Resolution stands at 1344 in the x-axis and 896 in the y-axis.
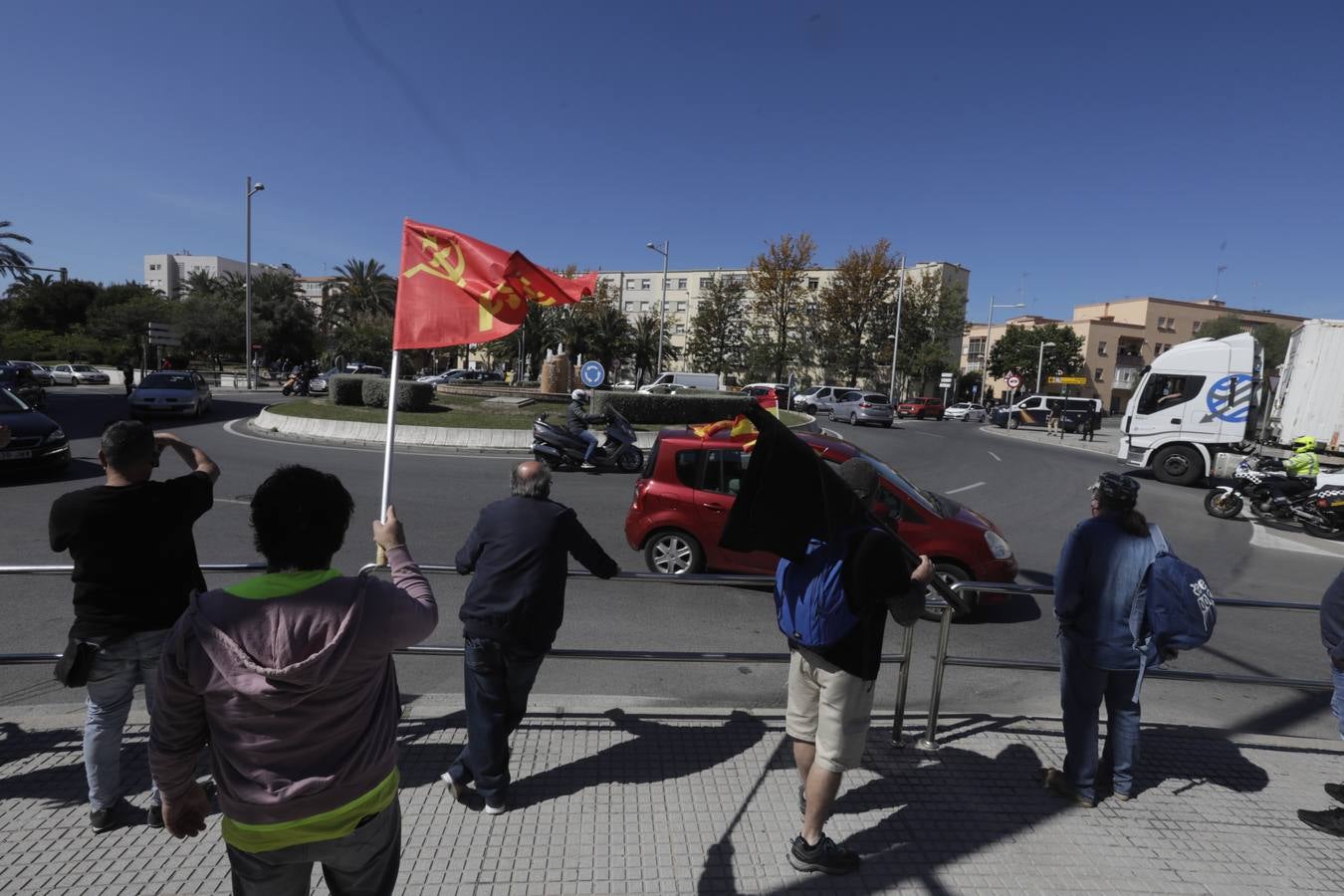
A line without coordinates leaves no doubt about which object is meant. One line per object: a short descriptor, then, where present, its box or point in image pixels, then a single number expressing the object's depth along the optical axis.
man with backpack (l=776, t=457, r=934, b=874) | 2.69
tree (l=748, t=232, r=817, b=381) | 55.50
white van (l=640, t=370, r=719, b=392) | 41.56
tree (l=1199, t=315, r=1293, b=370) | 59.44
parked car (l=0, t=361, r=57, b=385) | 34.92
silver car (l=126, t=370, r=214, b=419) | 20.48
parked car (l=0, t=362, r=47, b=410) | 22.19
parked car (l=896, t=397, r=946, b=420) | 42.97
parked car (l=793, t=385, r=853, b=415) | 38.16
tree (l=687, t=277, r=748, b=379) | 60.25
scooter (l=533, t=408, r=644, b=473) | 14.52
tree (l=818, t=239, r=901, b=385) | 55.66
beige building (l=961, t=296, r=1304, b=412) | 72.44
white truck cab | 16.17
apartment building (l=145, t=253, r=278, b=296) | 121.62
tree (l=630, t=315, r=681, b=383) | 64.31
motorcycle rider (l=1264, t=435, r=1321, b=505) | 11.71
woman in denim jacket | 3.24
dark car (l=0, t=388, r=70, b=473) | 10.91
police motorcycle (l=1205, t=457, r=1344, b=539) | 11.12
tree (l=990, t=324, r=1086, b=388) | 64.88
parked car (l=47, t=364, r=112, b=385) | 43.97
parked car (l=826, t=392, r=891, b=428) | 33.28
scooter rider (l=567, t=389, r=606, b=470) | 14.54
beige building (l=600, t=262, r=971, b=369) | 91.50
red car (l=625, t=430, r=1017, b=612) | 6.52
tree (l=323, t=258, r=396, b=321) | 62.62
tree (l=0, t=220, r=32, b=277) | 39.62
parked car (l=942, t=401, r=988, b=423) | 45.91
